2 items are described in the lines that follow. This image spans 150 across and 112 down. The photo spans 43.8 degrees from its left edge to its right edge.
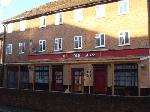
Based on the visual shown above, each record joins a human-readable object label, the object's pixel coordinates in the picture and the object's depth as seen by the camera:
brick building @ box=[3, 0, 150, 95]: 15.83
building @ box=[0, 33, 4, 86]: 23.81
